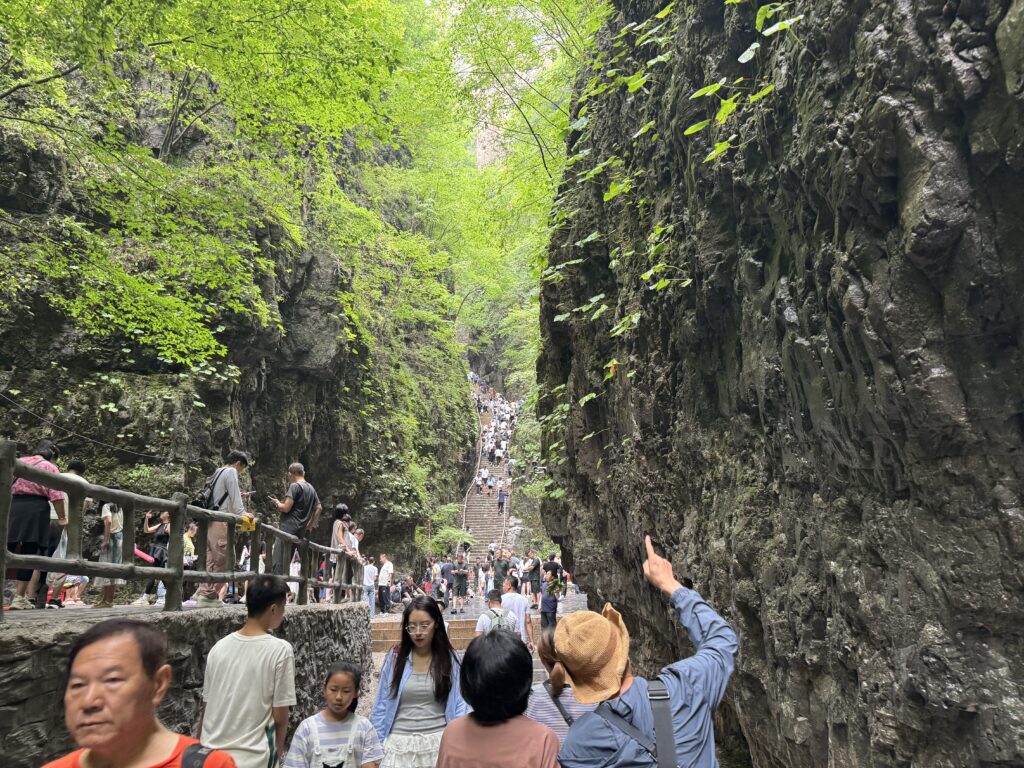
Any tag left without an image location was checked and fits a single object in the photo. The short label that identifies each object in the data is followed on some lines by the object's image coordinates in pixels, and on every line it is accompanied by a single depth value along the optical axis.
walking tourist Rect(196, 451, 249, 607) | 7.57
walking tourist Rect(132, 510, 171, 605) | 8.71
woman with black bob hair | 2.42
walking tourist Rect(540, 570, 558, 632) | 12.73
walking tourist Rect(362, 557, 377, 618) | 17.70
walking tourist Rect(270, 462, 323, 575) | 8.86
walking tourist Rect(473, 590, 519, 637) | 8.37
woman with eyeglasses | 3.55
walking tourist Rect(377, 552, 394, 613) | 20.56
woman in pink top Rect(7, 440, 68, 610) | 5.90
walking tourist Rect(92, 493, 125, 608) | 7.82
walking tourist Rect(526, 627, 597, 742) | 2.77
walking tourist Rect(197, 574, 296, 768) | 3.70
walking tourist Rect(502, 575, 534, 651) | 10.70
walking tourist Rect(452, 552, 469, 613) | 21.65
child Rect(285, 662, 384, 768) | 3.64
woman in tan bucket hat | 2.24
